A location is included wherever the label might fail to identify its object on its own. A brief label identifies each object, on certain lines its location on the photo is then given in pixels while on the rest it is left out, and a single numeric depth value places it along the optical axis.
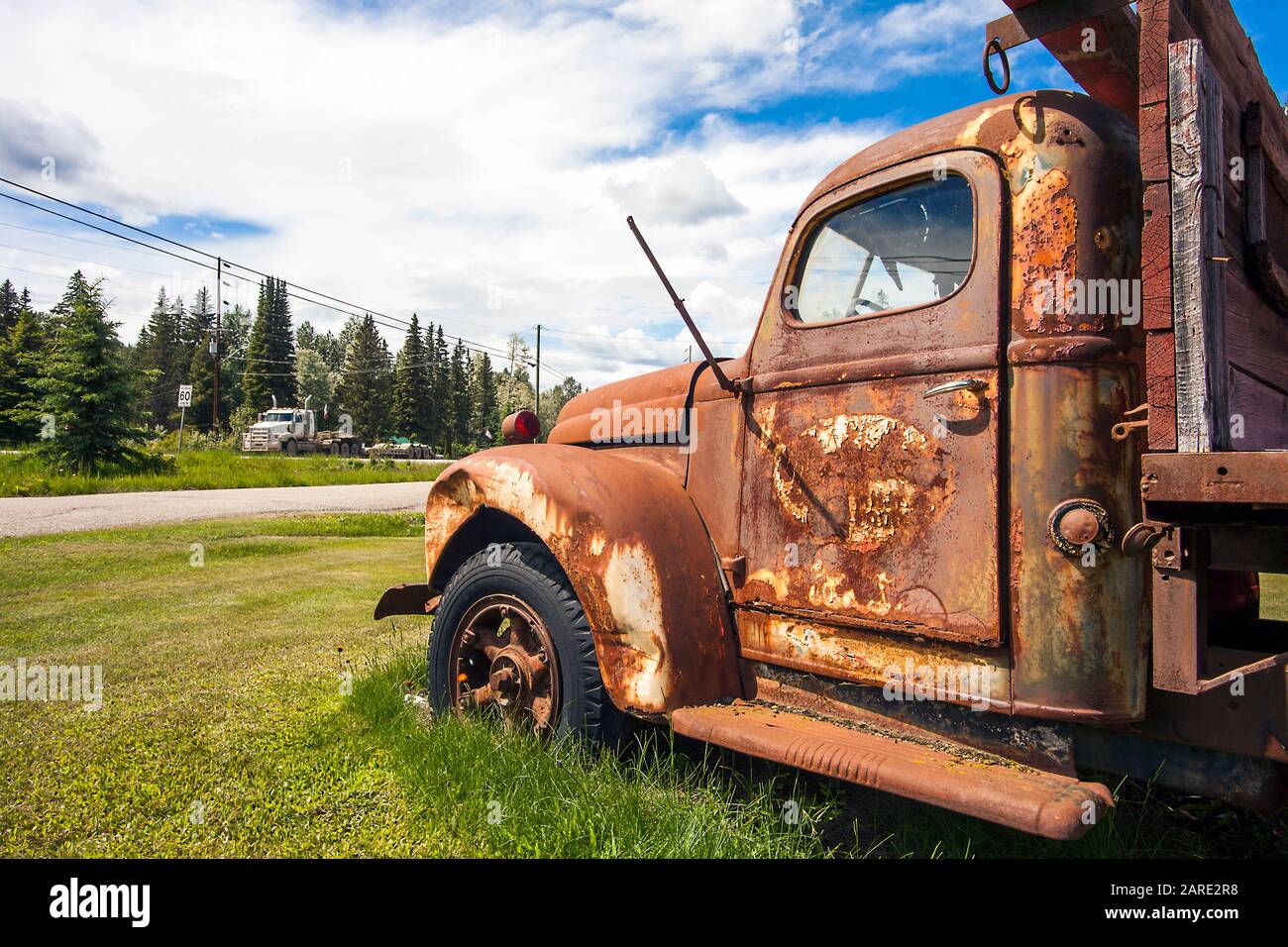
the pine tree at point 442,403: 59.19
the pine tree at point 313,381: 60.41
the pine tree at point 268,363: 55.84
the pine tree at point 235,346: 60.91
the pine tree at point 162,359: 70.69
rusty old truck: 1.88
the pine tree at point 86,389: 17.09
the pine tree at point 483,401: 65.00
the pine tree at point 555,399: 57.34
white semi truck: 37.62
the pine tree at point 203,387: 57.81
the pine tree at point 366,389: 59.56
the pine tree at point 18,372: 28.14
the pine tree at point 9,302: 62.08
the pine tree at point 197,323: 74.44
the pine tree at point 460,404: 62.62
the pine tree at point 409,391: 56.06
